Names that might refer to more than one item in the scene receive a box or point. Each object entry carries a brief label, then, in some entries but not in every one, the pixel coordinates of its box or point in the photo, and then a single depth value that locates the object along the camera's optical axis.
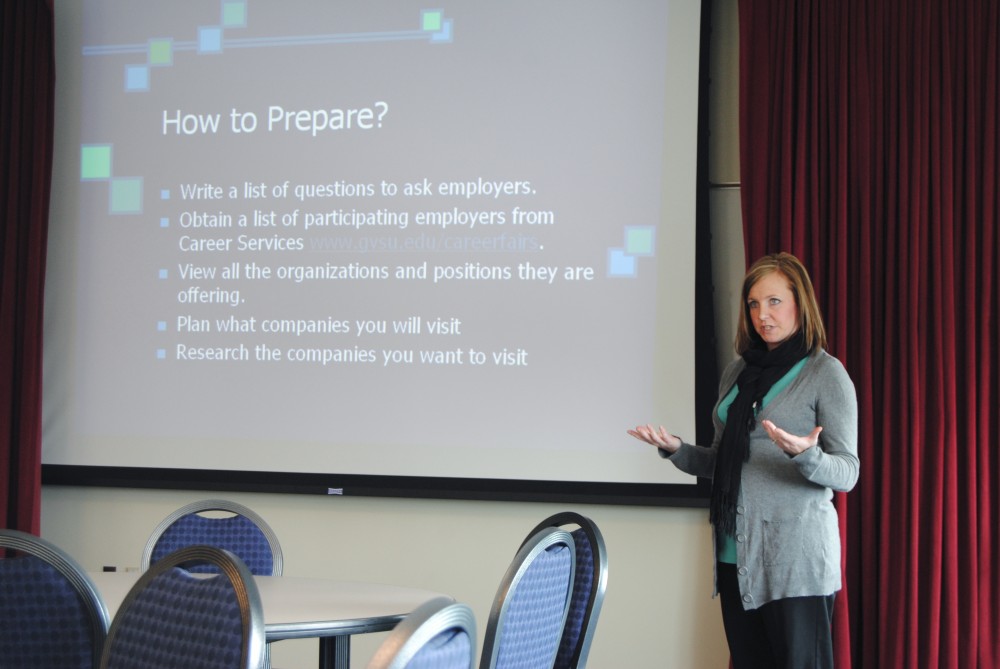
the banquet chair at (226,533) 3.32
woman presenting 2.62
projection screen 3.92
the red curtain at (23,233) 4.31
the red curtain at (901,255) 3.49
